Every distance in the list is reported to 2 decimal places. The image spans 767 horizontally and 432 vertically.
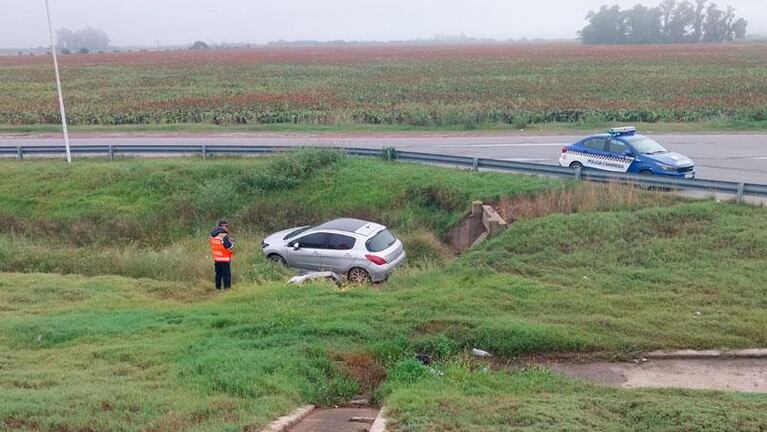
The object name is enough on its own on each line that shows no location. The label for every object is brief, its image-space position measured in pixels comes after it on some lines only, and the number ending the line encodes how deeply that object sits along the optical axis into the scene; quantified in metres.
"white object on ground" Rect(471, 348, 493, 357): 10.78
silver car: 15.87
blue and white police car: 19.30
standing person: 14.59
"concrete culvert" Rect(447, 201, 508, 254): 17.48
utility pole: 23.99
